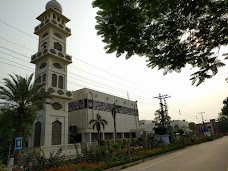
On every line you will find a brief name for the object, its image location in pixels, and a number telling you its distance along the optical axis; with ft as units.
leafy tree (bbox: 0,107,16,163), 101.09
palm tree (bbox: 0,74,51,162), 70.11
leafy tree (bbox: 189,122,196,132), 397.27
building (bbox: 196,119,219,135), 356.05
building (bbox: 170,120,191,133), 360.36
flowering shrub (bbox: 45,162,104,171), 44.99
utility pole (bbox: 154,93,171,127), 179.81
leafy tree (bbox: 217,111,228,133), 354.95
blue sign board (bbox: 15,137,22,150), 30.99
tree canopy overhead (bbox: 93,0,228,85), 12.75
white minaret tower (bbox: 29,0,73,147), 108.06
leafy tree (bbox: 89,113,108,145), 139.44
